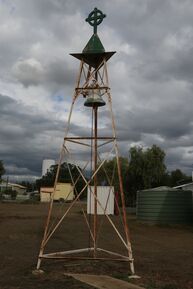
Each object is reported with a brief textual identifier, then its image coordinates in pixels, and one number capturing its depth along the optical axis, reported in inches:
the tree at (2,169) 1420.7
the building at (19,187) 3298.0
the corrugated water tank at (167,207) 645.4
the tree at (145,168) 1189.9
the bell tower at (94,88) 240.0
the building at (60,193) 1710.0
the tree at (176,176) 1520.1
